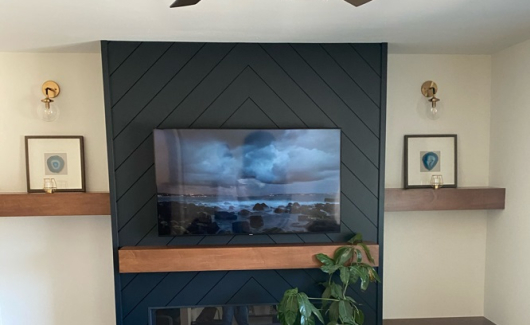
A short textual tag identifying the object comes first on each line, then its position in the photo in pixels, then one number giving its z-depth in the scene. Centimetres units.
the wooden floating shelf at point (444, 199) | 256
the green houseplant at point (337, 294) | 211
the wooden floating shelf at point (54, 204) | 243
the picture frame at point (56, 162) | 255
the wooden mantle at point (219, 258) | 225
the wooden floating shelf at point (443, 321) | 277
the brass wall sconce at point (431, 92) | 266
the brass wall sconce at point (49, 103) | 253
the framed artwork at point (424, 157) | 270
